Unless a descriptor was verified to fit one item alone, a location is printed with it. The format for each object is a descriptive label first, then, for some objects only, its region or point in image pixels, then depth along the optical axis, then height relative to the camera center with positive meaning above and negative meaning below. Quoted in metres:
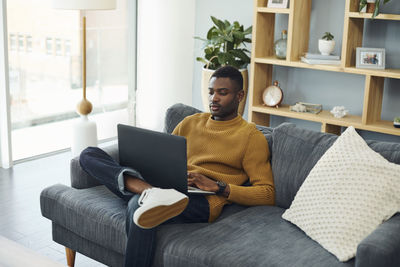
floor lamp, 4.30 -0.74
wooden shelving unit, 4.00 -0.18
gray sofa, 2.01 -0.77
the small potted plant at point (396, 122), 3.97 -0.55
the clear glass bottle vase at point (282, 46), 4.42 -0.06
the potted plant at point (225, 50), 4.50 -0.11
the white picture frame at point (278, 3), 4.31 +0.27
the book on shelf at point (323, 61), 4.20 -0.16
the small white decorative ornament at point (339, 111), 4.23 -0.53
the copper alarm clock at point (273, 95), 4.54 -0.46
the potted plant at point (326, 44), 4.25 -0.03
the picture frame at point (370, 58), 4.02 -0.11
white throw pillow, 2.09 -0.60
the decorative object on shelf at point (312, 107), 4.39 -0.53
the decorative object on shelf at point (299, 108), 4.40 -0.53
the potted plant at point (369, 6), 3.89 +0.25
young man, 2.19 -0.60
